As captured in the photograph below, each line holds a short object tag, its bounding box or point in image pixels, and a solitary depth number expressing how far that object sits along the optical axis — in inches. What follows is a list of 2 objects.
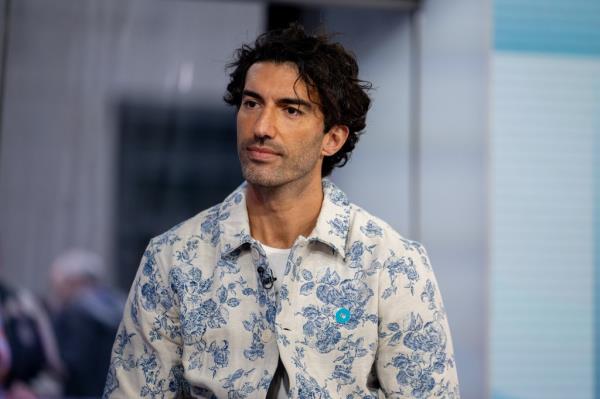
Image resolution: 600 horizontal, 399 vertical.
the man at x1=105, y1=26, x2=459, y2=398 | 155.0
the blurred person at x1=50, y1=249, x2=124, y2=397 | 282.5
